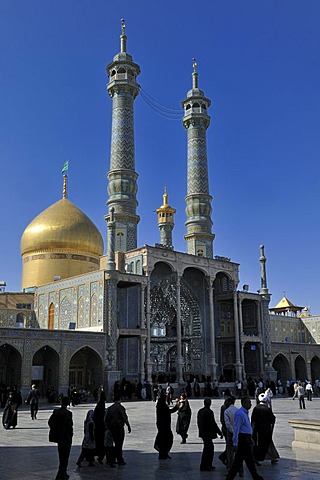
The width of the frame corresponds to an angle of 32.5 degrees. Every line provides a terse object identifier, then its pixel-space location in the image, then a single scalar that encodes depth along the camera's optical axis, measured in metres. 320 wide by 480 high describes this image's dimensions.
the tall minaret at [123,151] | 36.78
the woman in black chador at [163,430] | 9.16
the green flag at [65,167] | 44.94
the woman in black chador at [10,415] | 14.15
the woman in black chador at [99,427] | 8.95
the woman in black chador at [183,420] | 11.17
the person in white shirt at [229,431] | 8.03
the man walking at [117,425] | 8.59
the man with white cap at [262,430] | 8.59
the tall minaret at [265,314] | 37.72
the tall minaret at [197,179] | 41.91
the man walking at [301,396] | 21.00
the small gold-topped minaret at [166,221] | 47.94
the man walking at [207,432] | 8.16
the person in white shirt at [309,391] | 26.79
